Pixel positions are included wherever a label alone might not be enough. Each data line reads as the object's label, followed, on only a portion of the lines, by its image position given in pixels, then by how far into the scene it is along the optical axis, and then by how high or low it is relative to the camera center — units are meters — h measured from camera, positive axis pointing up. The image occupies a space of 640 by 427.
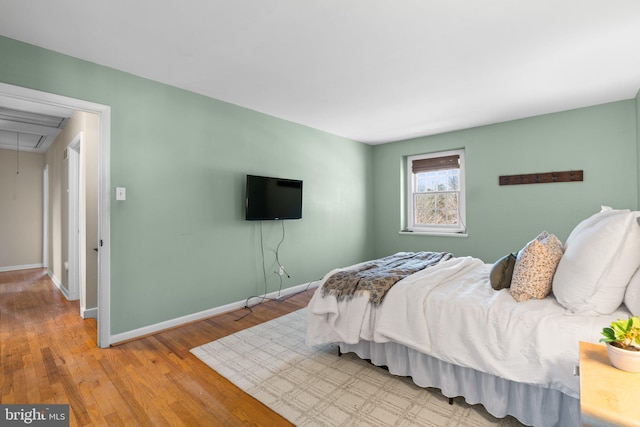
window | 4.91 +0.36
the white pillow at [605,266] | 1.54 -0.28
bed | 1.53 -0.63
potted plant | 1.05 -0.49
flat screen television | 3.64 +0.21
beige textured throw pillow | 1.80 -0.36
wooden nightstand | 0.87 -0.58
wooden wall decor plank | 3.84 +0.47
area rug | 1.75 -1.18
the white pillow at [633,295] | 1.48 -0.42
